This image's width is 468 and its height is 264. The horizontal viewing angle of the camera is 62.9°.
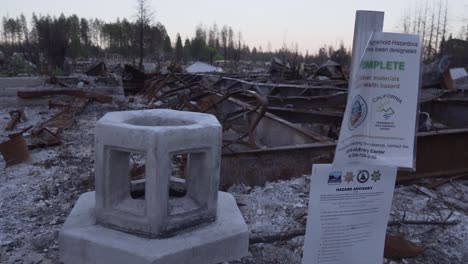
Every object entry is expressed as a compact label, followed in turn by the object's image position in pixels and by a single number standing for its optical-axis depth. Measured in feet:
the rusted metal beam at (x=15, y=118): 28.79
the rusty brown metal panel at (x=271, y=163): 16.31
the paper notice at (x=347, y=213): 7.97
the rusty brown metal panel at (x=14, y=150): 19.27
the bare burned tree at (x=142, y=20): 113.38
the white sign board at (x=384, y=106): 7.59
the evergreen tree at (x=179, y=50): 190.99
